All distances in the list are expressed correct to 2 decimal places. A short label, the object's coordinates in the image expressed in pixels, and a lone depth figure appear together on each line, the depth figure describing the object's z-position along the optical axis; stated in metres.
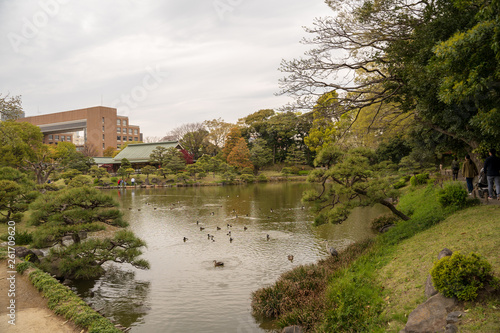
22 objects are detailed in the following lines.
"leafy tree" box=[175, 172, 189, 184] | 39.62
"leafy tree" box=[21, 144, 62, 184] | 28.90
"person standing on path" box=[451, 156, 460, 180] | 15.52
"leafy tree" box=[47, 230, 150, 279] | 8.80
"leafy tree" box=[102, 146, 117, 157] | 62.73
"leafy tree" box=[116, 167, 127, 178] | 40.09
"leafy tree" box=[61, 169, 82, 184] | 32.22
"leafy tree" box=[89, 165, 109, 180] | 40.00
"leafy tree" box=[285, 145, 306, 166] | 46.31
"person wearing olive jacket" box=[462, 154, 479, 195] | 11.02
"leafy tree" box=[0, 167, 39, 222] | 12.49
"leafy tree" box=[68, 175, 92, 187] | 20.99
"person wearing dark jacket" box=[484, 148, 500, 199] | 9.20
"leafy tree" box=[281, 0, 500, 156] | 5.11
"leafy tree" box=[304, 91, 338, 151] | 10.34
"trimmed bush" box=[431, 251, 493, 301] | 4.72
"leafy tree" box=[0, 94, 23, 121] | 11.84
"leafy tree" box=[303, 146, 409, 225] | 9.43
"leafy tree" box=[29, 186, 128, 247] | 9.08
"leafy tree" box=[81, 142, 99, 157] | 59.50
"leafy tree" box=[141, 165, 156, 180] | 40.69
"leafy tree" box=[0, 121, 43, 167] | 30.17
